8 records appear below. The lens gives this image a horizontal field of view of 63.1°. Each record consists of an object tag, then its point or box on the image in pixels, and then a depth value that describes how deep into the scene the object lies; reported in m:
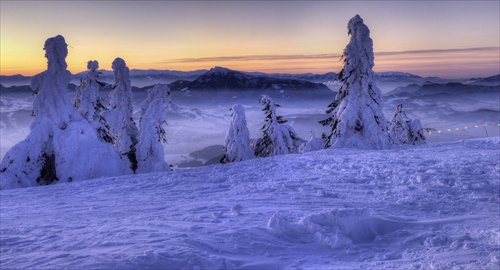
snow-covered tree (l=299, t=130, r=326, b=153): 30.73
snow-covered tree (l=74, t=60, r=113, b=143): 23.16
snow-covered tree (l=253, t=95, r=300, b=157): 28.30
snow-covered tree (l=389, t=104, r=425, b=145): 34.91
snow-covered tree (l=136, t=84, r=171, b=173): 25.53
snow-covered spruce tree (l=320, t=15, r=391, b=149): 22.59
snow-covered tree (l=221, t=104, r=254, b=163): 27.16
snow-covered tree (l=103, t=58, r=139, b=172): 27.81
